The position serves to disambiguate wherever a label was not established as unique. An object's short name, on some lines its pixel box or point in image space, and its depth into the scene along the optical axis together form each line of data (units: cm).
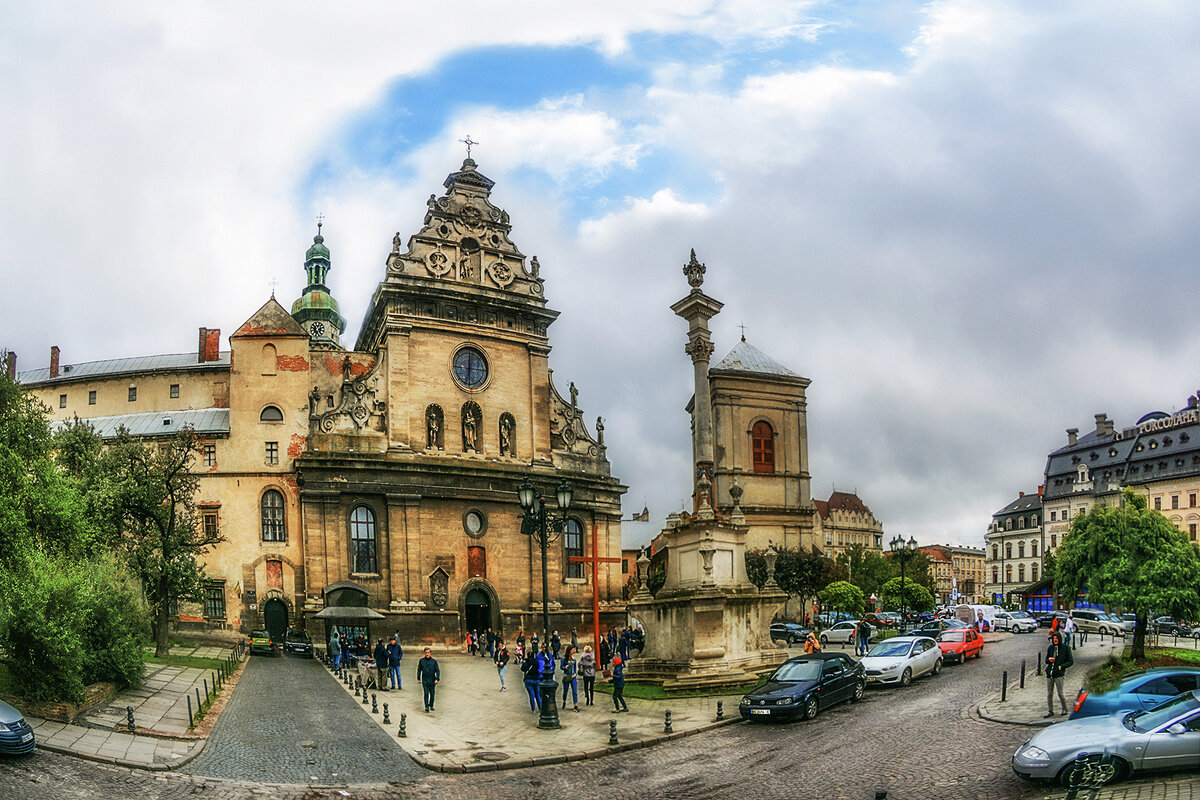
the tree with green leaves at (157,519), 3407
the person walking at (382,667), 2775
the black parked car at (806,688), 2028
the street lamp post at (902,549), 4159
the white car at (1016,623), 4488
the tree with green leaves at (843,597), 4456
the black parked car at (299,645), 3925
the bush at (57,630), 1855
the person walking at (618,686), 2217
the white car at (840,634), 4081
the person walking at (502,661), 2808
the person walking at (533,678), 2290
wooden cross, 2837
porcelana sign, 7275
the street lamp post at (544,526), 2119
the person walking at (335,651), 3438
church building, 4422
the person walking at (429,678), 2355
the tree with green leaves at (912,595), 5112
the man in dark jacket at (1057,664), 1845
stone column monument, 2588
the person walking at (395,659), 2788
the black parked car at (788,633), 4325
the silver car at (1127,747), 1276
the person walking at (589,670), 2417
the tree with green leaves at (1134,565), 2730
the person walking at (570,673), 2369
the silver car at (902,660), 2469
